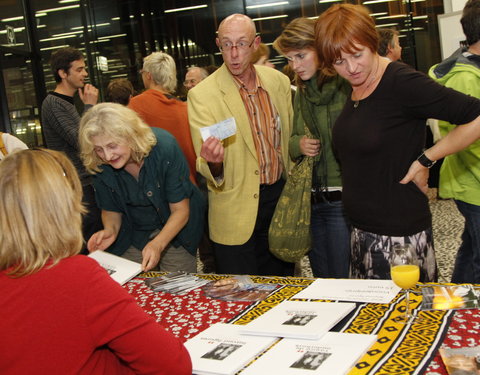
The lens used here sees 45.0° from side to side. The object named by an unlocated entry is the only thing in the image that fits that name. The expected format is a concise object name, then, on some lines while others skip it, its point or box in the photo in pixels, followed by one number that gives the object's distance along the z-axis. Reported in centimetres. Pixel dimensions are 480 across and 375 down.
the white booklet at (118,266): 226
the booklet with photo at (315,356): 131
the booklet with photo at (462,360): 120
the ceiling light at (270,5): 809
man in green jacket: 246
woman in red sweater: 120
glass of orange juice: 154
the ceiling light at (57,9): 690
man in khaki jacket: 268
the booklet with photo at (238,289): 189
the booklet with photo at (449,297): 156
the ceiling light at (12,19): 618
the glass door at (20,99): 596
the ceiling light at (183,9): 839
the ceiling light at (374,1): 777
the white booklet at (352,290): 173
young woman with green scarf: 256
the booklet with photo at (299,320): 150
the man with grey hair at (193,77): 477
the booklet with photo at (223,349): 140
